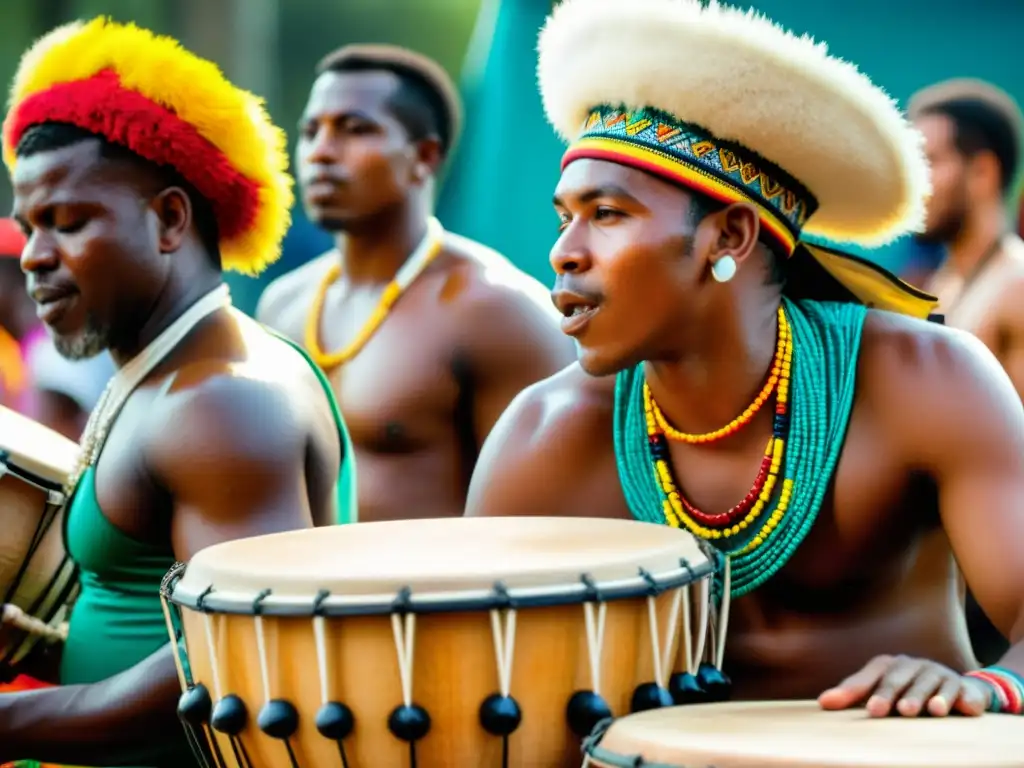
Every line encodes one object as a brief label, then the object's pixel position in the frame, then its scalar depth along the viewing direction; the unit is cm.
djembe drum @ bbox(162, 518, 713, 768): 457
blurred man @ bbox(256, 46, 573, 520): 1030
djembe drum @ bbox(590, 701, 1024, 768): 387
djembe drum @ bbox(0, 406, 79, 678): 662
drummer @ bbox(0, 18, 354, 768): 612
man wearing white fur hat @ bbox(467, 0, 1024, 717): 576
